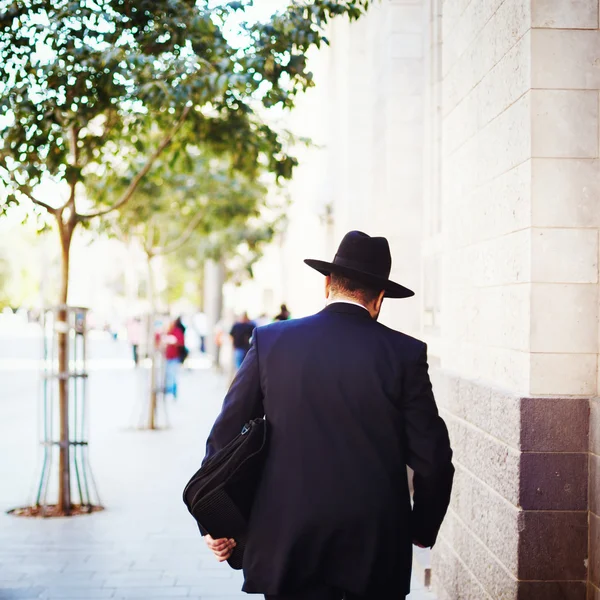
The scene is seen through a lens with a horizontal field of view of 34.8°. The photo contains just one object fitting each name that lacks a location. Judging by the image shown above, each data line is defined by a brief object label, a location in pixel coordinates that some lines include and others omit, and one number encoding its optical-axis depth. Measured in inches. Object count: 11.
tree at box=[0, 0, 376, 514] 281.4
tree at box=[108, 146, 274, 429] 650.2
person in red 674.2
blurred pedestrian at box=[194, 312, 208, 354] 1346.1
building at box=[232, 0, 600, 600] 152.8
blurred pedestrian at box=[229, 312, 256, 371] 755.4
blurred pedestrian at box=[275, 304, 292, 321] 668.6
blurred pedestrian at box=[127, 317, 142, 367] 1048.9
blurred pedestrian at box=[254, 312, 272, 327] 973.0
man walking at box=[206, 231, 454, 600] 118.6
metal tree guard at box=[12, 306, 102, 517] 324.2
